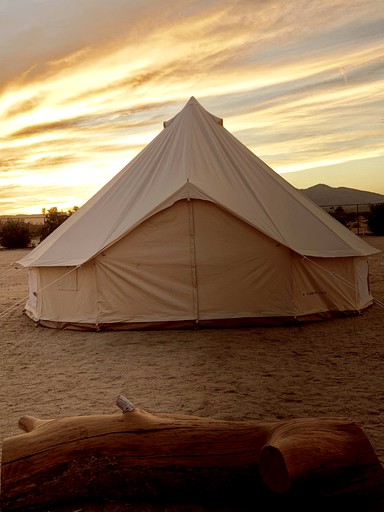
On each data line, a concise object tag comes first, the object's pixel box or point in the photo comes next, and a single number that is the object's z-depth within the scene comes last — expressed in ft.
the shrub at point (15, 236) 103.55
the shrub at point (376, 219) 99.35
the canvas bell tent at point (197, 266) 28.99
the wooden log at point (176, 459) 9.05
